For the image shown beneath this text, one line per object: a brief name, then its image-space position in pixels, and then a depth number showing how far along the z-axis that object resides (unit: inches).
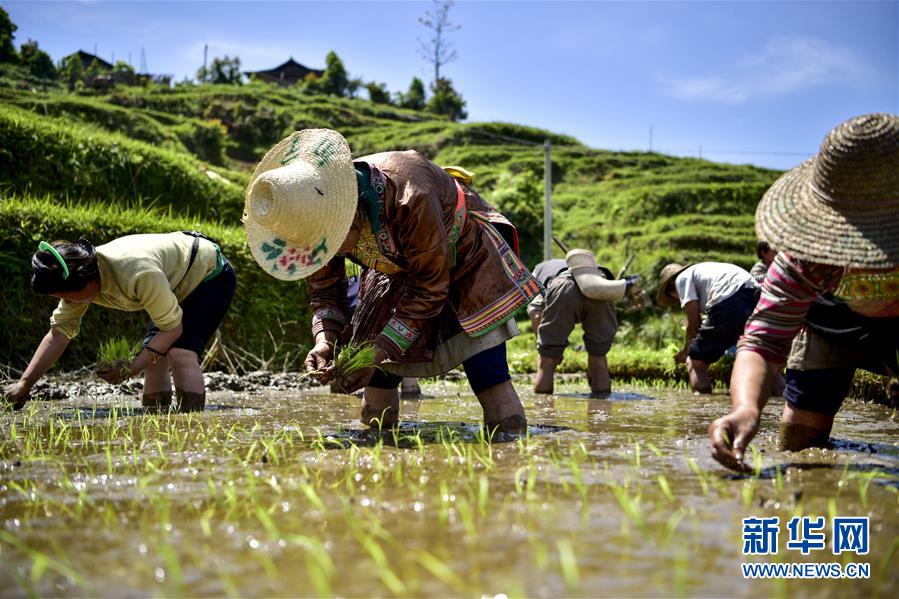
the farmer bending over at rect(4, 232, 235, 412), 173.0
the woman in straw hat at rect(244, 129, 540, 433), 127.3
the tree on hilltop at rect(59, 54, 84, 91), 1697.8
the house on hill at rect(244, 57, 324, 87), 2223.2
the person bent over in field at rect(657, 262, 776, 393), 259.6
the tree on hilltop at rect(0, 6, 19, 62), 1593.8
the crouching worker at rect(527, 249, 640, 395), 276.2
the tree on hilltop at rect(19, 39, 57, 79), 1720.0
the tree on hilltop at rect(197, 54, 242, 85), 1968.5
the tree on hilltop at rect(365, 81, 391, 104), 1952.5
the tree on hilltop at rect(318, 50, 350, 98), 1955.0
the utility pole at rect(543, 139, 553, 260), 599.8
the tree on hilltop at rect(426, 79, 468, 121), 1873.8
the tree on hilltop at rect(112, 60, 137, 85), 1696.6
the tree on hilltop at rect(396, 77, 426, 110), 1937.7
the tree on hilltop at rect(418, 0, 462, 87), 1858.0
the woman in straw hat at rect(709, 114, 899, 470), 93.2
